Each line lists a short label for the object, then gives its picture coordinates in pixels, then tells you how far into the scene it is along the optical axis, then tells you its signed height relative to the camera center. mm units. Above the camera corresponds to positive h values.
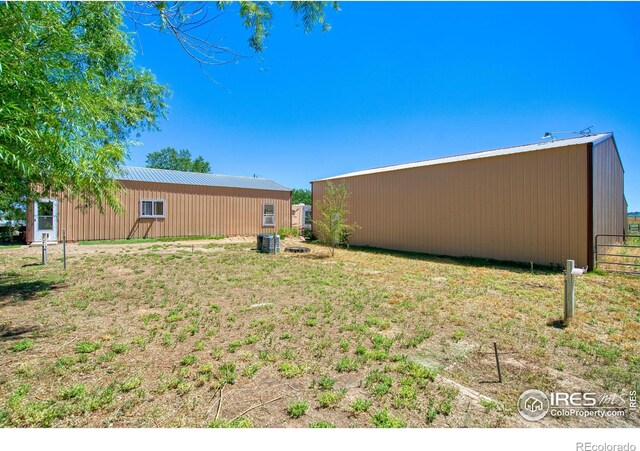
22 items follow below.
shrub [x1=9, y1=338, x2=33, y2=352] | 3174 -1278
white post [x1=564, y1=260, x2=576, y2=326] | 4039 -873
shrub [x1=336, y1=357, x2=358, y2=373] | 2833 -1316
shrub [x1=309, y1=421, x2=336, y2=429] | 2049 -1338
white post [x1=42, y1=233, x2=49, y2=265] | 8102 -693
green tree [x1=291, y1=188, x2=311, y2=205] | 43059 +4193
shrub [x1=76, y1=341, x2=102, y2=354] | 3136 -1280
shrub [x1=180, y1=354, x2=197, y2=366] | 2896 -1290
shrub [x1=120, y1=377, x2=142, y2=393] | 2453 -1302
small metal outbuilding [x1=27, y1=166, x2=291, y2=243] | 12867 +759
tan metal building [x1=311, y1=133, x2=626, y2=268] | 8055 +805
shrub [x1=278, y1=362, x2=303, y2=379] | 2725 -1317
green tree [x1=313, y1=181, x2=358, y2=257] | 10758 +265
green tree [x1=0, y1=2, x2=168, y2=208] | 2703 +1284
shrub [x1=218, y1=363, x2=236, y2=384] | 2615 -1311
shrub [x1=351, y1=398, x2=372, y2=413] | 2210 -1315
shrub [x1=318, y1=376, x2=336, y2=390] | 2528 -1322
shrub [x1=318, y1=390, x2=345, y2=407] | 2285 -1319
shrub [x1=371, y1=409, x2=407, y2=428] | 2045 -1322
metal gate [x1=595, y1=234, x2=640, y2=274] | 7904 -858
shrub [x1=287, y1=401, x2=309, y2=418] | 2158 -1319
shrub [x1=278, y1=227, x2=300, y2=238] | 17409 -334
